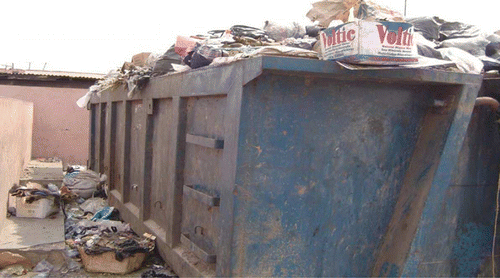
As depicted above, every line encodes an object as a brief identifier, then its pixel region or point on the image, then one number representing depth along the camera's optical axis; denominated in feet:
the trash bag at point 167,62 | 14.44
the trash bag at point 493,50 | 11.50
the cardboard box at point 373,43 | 8.07
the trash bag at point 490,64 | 10.66
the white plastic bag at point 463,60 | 9.84
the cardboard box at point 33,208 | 18.66
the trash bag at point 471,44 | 12.00
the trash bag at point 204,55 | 11.29
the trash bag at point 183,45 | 13.14
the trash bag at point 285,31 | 13.11
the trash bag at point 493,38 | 12.72
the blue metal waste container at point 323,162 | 9.04
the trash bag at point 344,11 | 10.46
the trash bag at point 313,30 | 13.24
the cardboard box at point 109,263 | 13.60
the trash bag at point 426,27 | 13.10
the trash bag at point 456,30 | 13.58
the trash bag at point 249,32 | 12.87
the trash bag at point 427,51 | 10.62
